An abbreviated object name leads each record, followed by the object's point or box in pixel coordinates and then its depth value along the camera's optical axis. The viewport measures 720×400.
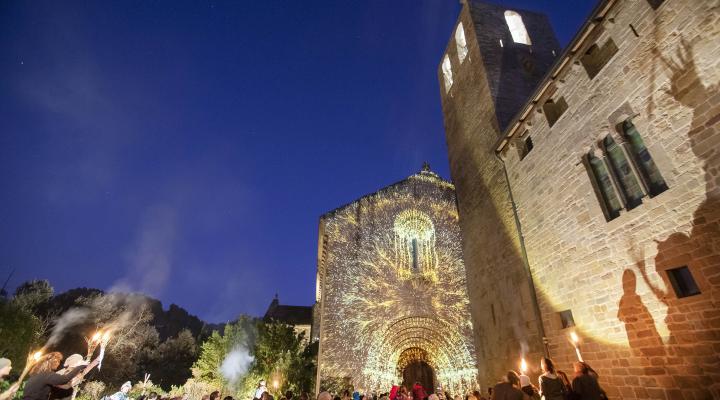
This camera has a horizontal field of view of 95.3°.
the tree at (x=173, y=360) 30.97
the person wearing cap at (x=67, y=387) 3.35
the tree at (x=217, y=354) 20.27
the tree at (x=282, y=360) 15.20
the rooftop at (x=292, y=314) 27.11
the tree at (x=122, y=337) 26.84
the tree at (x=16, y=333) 16.41
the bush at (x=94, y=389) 17.23
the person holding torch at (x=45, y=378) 3.16
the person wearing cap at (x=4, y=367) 2.82
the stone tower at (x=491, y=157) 9.44
